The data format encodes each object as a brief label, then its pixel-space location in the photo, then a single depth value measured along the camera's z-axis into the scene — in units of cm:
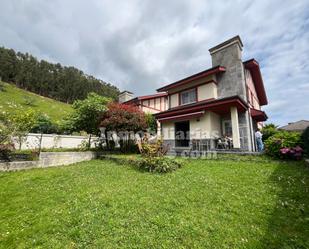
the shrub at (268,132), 1316
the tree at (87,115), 1223
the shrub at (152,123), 1509
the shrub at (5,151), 850
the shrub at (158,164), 676
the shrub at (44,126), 2021
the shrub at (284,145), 689
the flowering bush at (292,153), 679
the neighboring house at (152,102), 1894
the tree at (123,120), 1125
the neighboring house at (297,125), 2450
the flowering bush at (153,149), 754
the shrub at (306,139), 682
